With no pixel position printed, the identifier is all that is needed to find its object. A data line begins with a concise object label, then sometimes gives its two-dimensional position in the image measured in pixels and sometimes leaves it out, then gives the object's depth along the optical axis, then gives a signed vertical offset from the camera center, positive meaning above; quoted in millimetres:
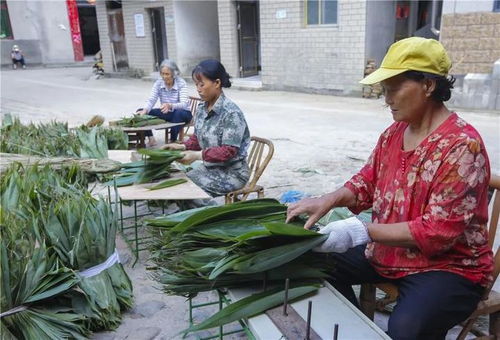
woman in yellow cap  1415 -582
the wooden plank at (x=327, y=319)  1283 -832
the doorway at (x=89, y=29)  27688 +796
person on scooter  21828 -536
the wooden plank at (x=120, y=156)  3443 -897
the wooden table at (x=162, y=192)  2553 -871
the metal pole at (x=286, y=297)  1362 -780
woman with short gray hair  5531 -726
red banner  23422 +704
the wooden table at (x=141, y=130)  4953 -968
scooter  17630 -1040
